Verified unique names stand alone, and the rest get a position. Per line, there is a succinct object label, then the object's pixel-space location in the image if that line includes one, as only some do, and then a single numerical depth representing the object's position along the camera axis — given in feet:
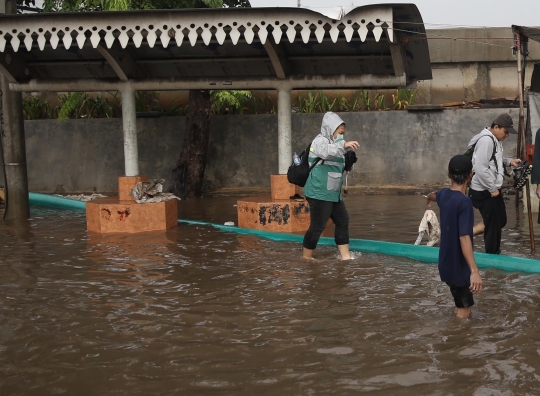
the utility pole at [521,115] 27.58
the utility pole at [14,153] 39.96
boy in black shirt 18.62
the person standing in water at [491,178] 25.82
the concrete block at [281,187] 35.76
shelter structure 31.27
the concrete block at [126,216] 35.27
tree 46.83
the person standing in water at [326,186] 27.12
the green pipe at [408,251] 24.99
